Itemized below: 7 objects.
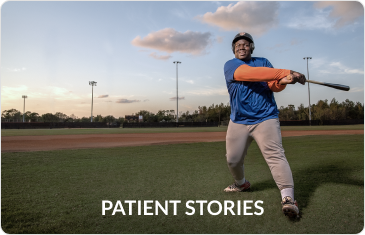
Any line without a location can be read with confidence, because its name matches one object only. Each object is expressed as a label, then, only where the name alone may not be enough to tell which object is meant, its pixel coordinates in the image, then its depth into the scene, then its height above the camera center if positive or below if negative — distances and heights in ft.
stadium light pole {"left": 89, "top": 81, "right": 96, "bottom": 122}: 219.61 +25.61
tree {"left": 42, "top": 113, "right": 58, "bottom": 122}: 383.45 +8.11
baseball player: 9.86 +0.51
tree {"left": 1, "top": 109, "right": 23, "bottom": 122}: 402.89 +12.00
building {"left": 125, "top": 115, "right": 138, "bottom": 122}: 335.26 +5.03
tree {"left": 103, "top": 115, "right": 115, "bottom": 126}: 385.91 +5.94
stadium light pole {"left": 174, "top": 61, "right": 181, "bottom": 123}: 197.88 +16.48
